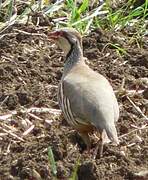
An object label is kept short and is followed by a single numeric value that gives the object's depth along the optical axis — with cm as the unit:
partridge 865
